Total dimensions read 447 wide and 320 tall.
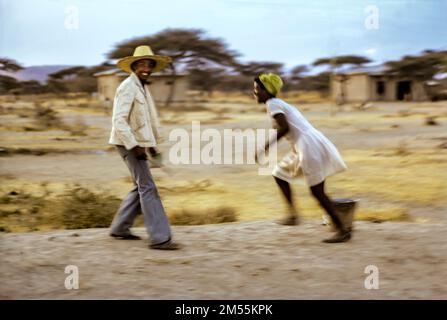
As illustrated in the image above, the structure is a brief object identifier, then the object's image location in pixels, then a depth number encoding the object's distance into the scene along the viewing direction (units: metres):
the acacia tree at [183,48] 31.00
